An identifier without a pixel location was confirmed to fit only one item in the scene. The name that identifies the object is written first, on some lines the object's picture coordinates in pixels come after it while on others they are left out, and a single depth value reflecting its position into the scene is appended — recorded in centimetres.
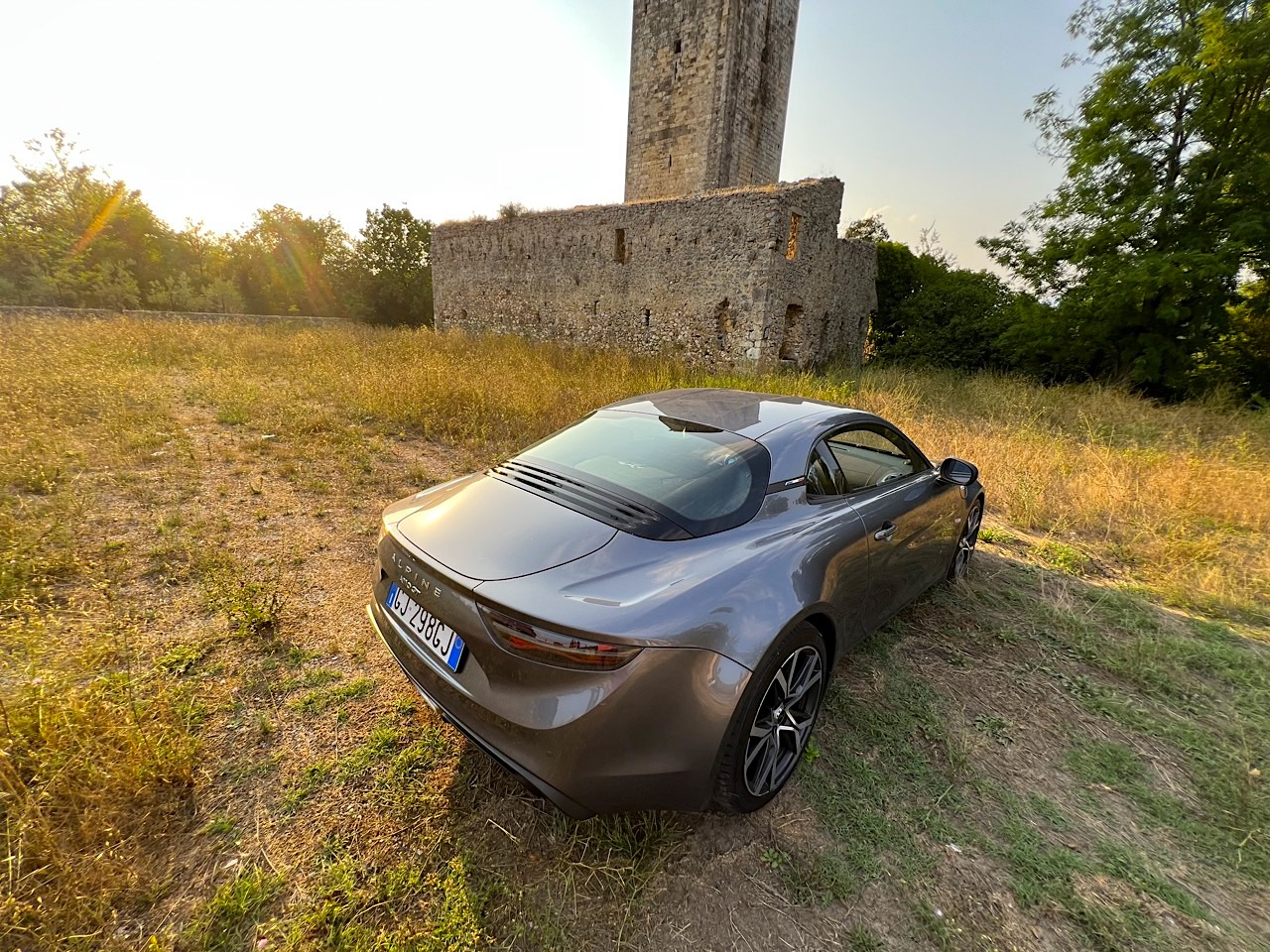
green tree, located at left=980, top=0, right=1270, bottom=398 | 903
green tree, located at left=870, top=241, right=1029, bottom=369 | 1389
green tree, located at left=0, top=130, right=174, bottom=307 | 2142
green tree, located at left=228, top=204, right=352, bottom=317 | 2912
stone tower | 1434
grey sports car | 137
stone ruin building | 1081
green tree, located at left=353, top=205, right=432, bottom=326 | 2586
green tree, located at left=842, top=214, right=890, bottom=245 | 2048
